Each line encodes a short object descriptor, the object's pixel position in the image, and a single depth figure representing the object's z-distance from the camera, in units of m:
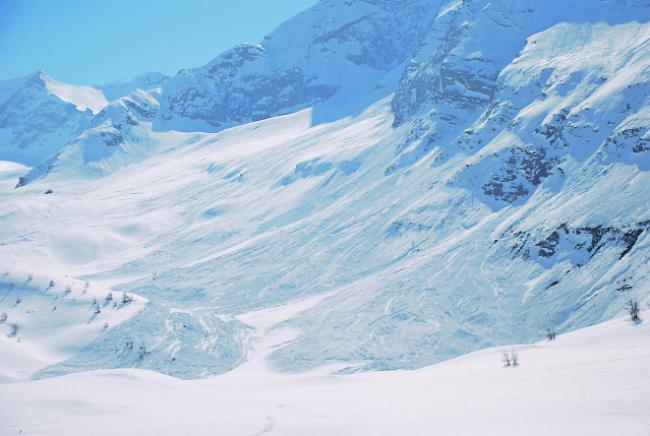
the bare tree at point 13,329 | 67.25
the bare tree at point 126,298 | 74.75
